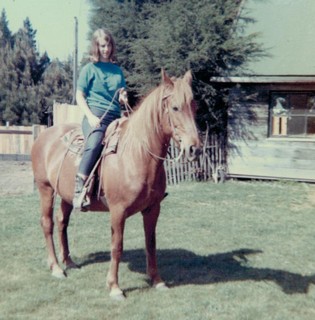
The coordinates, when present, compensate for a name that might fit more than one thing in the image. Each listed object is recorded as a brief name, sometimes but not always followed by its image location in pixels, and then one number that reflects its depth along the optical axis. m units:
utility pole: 26.67
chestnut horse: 4.50
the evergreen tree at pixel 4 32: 40.81
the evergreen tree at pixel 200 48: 15.17
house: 14.06
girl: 5.09
